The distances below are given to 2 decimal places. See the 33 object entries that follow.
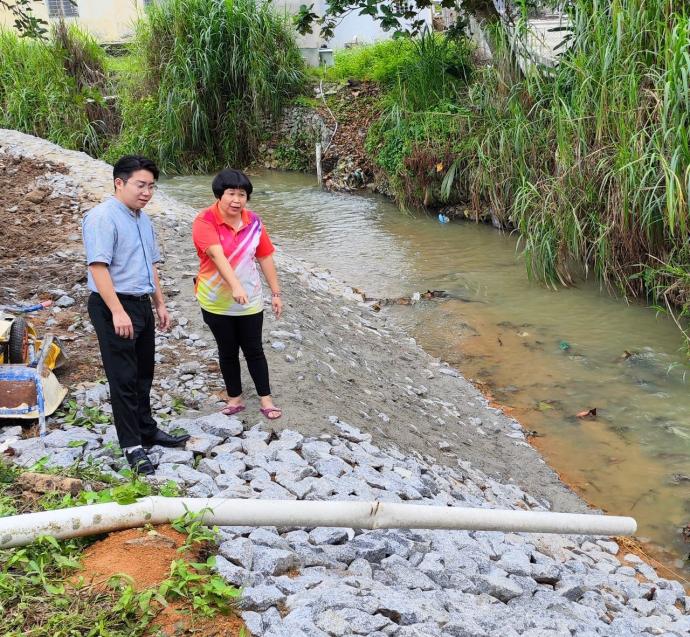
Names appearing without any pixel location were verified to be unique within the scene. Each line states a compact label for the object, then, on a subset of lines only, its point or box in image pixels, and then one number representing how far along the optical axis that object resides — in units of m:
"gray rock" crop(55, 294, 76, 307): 6.38
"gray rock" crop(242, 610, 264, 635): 2.62
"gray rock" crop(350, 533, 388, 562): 3.22
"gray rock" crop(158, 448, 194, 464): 3.90
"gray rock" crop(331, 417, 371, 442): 4.54
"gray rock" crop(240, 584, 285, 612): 2.75
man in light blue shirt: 3.63
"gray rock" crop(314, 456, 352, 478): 3.95
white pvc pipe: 2.88
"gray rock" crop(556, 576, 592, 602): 3.38
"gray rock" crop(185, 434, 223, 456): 4.06
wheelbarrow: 4.26
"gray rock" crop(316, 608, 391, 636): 2.66
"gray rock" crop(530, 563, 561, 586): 3.48
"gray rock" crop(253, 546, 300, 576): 2.98
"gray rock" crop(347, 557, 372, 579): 3.10
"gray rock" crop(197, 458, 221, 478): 3.82
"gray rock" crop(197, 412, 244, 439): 4.29
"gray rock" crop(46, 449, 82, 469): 3.76
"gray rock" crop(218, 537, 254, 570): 2.99
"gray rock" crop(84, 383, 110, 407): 4.64
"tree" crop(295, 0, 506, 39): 11.09
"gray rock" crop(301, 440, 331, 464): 4.10
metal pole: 14.80
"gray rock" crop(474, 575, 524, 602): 3.20
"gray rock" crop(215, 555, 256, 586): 2.85
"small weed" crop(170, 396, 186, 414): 4.68
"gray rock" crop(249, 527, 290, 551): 3.17
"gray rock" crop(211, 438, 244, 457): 4.04
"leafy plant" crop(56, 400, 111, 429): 4.38
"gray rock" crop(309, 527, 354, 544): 3.30
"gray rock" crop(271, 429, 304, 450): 4.18
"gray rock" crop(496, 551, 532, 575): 3.48
